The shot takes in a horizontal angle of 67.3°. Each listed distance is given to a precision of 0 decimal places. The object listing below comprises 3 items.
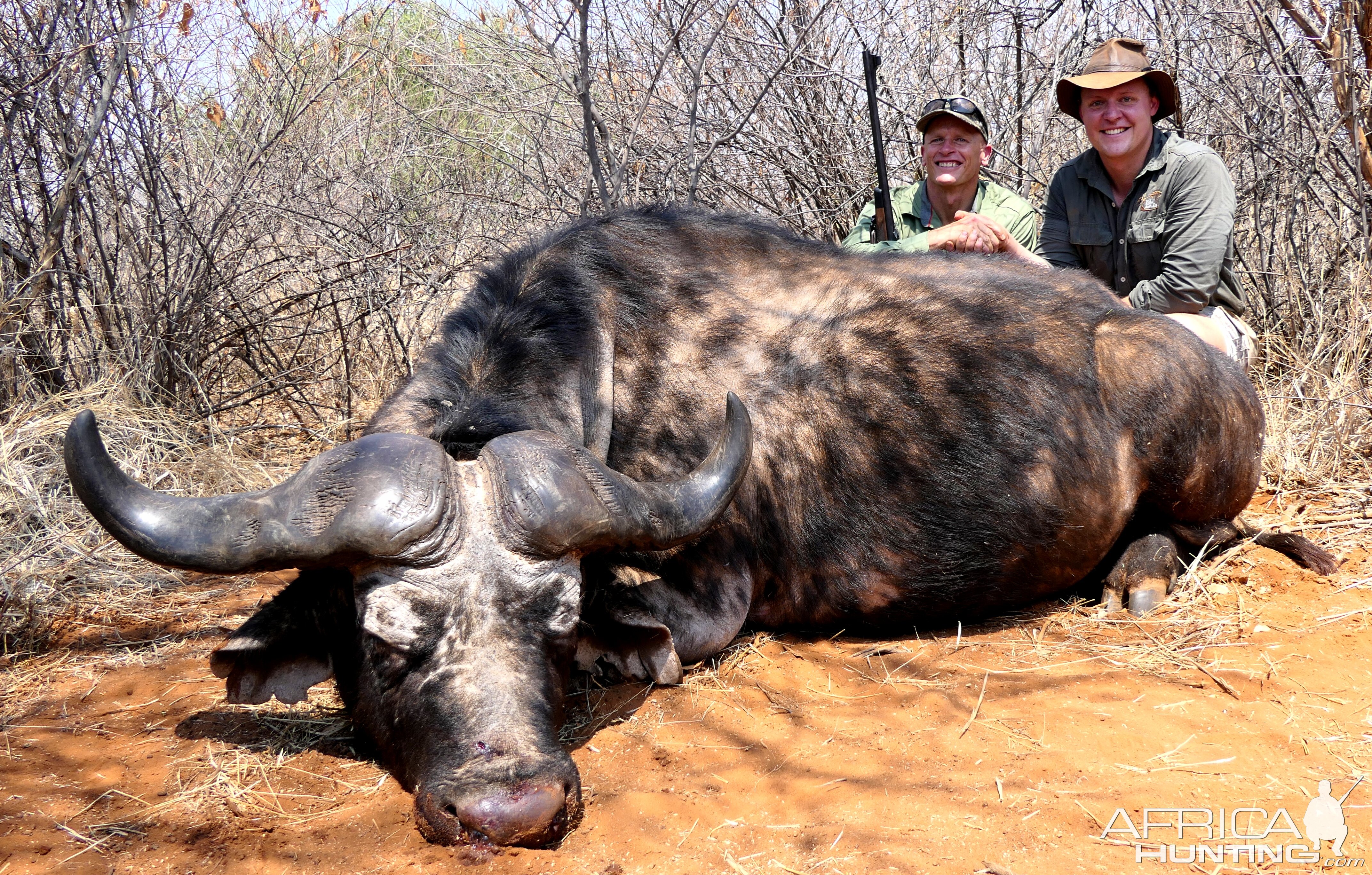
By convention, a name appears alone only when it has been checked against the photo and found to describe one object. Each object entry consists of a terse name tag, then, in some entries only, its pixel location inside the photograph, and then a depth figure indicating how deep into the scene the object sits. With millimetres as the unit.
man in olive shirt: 5297
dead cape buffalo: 2732
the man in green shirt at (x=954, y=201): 5445
